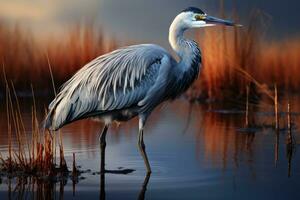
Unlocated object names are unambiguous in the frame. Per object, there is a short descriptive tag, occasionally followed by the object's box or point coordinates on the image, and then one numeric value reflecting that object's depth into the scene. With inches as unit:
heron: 639.1
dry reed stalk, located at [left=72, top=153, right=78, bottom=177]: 592.6
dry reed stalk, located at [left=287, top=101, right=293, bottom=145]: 725.4
